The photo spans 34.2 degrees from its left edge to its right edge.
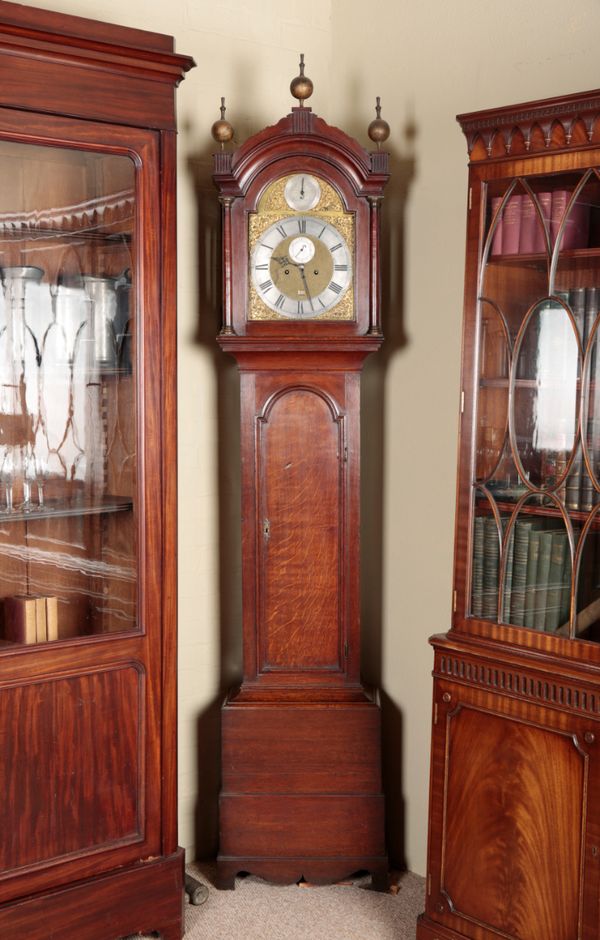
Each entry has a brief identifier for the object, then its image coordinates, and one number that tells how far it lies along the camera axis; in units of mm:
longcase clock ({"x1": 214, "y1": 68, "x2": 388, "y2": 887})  2631
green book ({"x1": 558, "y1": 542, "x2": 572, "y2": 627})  2148
